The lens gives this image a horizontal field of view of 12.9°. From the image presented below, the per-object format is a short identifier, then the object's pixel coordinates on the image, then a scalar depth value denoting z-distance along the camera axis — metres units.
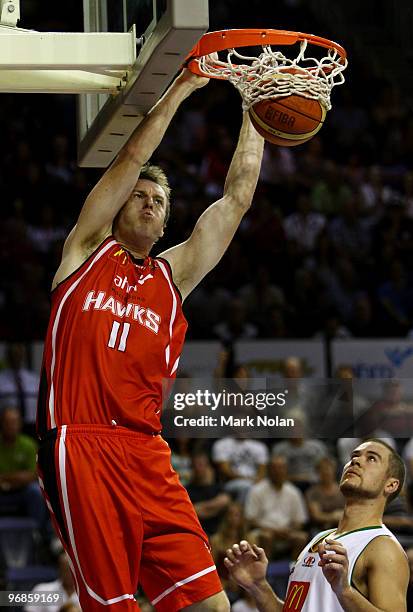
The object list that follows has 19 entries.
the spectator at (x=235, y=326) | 15.98
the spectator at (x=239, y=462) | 12.75
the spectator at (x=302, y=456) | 12.66
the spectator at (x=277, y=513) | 12.24
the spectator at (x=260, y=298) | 16.28
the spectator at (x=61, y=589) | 11.10
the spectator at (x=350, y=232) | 17.48
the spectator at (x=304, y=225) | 17.60
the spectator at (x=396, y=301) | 16.45
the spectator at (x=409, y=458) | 11.71
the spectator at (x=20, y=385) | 14.37
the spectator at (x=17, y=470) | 13.52
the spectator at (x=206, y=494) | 12.11
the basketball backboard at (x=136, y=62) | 6.05
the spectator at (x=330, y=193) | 18.16
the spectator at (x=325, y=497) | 12.23
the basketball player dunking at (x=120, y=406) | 6.51
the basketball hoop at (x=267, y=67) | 7.18
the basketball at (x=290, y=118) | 7.14
